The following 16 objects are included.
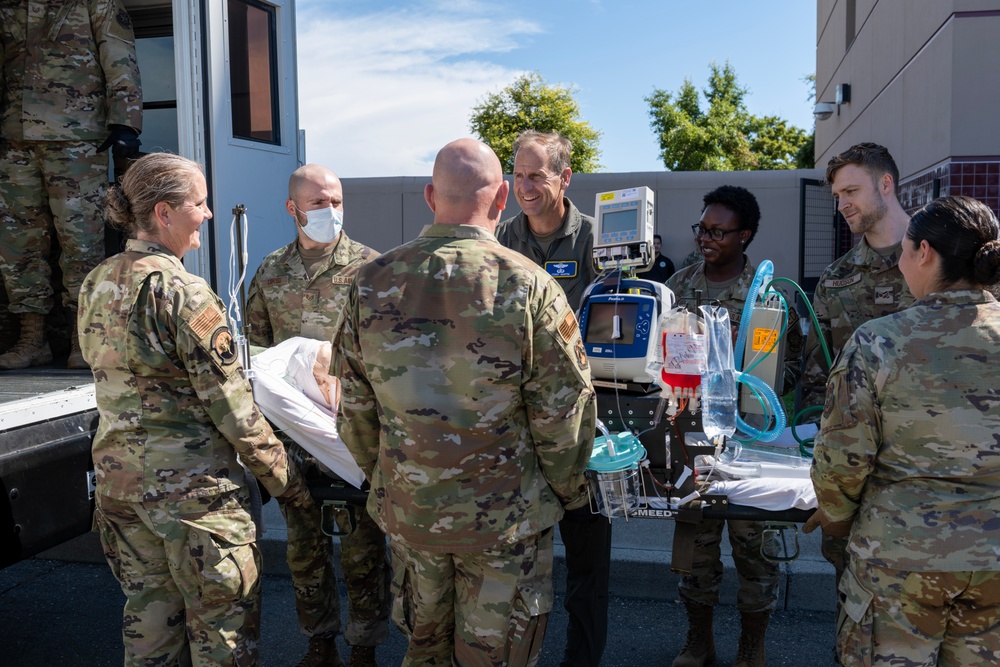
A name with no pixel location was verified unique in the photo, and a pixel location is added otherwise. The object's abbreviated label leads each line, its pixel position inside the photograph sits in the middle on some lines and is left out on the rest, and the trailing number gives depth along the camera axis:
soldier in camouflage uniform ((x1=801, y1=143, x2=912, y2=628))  3.23
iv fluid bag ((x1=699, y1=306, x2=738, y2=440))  2.53
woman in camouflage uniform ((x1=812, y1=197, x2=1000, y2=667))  2.02
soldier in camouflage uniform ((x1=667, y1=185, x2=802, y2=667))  3.10
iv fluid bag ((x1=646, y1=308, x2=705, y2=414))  2.43
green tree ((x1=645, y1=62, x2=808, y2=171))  32.50
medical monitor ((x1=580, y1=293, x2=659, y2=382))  2.53
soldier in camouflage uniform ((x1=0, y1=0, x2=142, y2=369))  4.26
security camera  11.91
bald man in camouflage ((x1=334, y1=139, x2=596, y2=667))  2.13
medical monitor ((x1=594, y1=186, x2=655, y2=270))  2.68
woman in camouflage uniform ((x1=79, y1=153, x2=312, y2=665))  2.38
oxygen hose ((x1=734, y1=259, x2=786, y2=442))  2.66
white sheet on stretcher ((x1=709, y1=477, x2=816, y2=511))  2.47
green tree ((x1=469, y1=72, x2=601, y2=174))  30.55
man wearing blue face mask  3.19
